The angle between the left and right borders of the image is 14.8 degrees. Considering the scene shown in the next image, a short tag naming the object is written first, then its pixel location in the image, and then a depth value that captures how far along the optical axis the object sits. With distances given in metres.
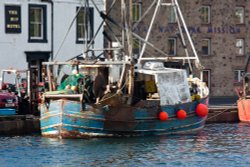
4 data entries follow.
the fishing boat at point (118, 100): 34.62
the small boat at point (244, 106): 44.88
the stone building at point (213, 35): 64.98
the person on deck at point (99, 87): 34.53
